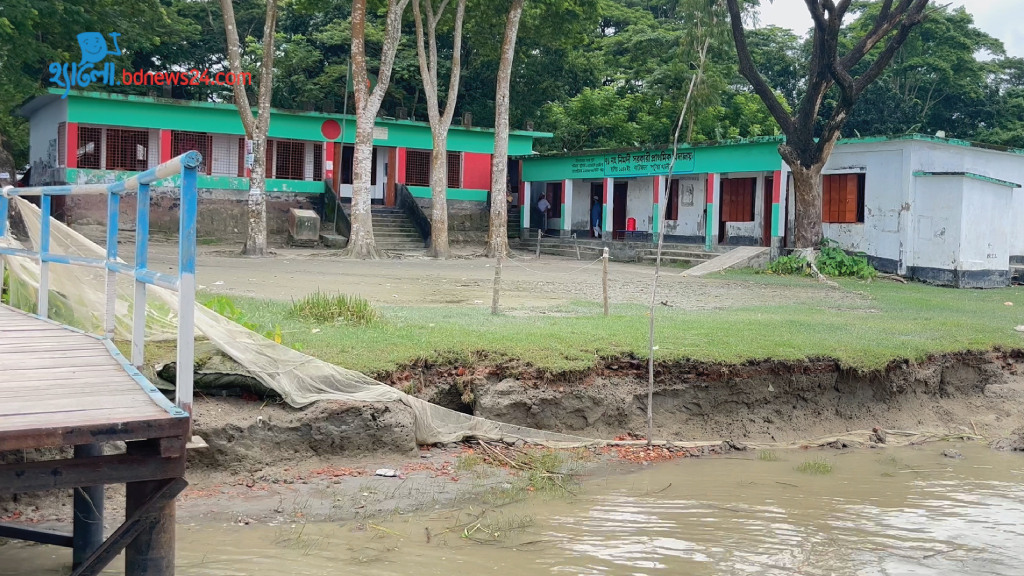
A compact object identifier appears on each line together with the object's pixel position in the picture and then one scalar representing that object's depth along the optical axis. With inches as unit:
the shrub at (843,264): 854.5
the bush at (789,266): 871.7
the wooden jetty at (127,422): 138.5
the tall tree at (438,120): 949.8
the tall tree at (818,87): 815.7
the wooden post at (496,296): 459.8
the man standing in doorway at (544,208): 1261.1
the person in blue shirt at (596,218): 1204.5
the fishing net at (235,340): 263.7
